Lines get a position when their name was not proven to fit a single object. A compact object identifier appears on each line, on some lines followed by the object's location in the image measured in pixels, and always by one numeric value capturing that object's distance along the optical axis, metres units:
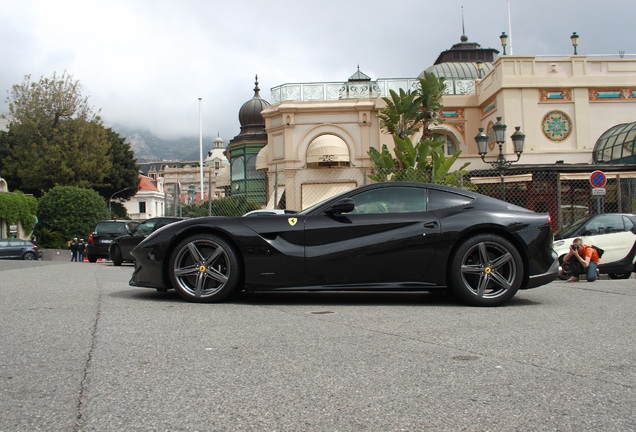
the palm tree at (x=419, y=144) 17.06
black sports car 6.15
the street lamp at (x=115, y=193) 60.09
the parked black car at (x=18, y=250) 30.19
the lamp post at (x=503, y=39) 36.50
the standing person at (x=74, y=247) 30.56
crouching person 10.51
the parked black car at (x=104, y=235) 22.64
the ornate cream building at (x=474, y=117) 30.47
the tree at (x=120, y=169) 59.06
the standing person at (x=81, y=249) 30.77
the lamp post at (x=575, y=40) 35.43
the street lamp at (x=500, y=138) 17.69
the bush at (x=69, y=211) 38.94
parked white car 11.67
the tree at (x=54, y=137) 44.66
